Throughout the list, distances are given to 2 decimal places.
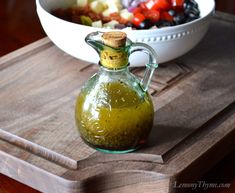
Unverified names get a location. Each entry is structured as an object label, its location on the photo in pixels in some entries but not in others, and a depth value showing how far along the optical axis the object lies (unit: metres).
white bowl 0.97
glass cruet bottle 0.77
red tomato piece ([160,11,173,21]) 1.05
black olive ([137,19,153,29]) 1.02
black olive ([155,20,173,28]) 1.03
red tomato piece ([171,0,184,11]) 1.08
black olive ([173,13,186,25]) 1.04
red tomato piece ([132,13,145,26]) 1.03
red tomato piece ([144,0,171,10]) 1.06
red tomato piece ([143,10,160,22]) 1.04
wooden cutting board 0.77
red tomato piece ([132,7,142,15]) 1.06
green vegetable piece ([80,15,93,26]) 1.04
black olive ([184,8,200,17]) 1.07
